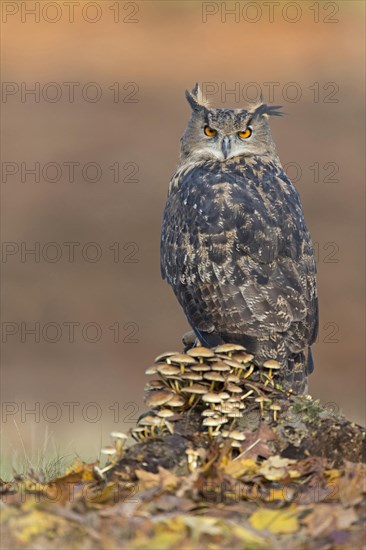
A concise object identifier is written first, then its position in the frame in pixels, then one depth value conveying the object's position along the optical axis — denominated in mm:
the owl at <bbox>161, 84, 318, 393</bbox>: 15555
